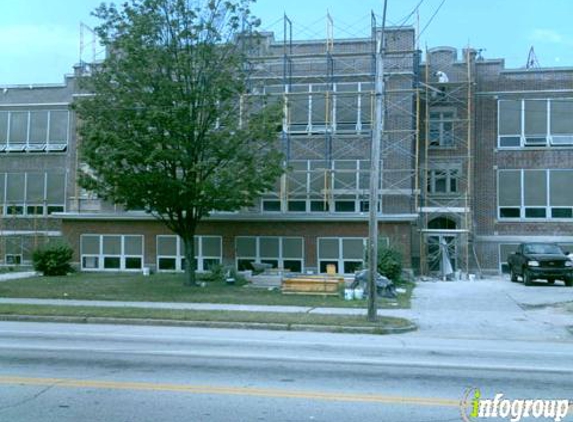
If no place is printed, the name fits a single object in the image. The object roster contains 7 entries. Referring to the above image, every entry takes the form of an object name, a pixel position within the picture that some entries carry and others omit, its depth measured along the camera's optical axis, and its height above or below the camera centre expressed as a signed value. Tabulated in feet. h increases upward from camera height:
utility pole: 49.03 +2.94
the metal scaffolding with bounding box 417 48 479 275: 105.50 +13.88
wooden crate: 69.77 -6.55
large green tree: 71.20 +12.54
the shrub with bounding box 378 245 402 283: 80.89 -4.48
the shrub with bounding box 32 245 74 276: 94.99 -5.26
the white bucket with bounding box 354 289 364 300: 66.80 -7.08
